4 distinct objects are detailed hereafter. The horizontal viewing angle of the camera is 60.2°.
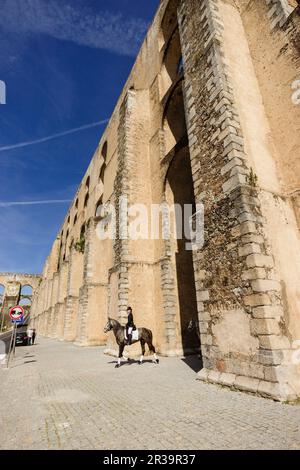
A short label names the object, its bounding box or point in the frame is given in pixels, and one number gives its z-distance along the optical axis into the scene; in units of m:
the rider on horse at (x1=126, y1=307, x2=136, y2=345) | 8.45
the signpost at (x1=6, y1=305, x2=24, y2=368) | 9.80
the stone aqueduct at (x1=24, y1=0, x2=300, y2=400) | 5.06
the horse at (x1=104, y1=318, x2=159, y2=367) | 8.67
